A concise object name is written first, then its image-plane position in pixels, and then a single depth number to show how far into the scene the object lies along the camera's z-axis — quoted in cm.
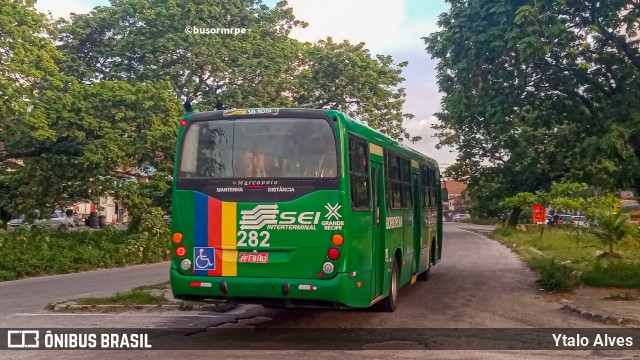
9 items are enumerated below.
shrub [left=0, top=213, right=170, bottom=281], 2169
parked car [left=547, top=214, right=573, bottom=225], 5597
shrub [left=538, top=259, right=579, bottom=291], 1623
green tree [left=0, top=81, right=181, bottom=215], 2339
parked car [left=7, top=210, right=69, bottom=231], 2413
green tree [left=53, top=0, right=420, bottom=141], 3052
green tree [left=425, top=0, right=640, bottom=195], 1519
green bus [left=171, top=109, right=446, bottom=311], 971
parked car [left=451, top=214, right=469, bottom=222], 10259
